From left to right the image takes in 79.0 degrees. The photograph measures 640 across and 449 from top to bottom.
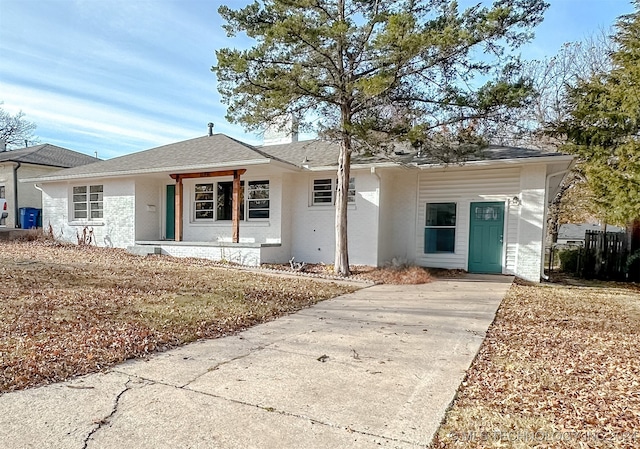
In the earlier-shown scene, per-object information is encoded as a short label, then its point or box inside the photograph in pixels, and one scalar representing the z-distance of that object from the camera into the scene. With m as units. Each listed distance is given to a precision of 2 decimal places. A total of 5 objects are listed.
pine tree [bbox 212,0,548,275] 7.94
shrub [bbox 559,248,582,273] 13.86
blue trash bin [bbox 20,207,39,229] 19.39
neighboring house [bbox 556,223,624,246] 30.52
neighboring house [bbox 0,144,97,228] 19.78
